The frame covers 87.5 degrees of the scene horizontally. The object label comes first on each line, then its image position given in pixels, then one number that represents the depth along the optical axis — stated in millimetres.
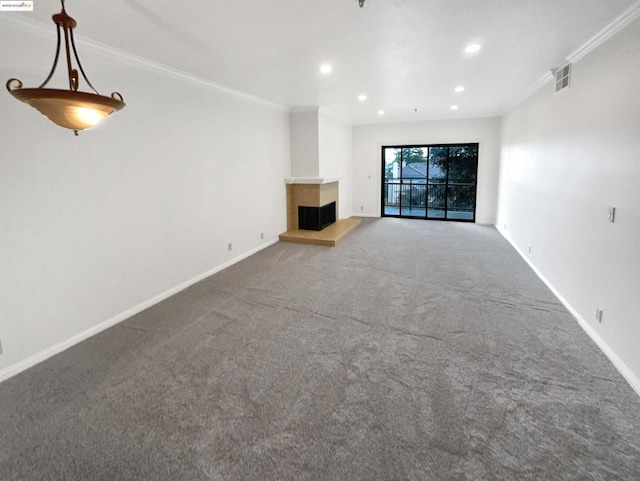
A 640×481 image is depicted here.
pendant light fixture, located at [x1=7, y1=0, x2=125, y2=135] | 1488
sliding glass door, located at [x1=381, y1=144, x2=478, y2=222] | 8375
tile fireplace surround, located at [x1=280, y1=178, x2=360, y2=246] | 6309
